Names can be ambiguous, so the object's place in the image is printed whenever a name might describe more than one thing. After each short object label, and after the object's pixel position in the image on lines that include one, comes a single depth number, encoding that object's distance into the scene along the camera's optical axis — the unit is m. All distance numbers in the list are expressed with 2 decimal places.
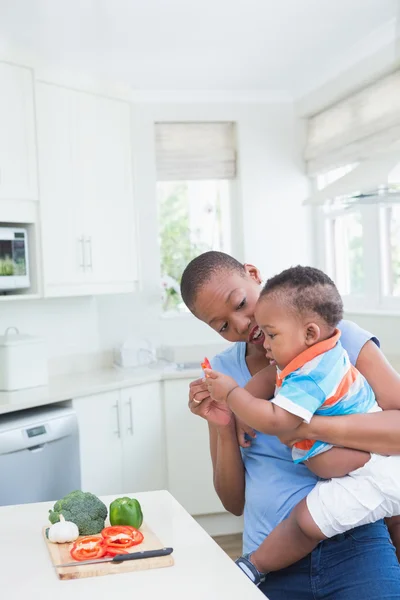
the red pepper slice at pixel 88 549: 1.35
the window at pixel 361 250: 4.24
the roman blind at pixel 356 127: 3.88
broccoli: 1.47
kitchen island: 1.20
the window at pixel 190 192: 4.76
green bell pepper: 1.48
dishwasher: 3.13
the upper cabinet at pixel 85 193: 3.77
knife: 1.32
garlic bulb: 1.43
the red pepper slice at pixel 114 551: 1.35
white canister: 3.62
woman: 1.48
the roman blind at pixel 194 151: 4.75
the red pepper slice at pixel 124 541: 1.37
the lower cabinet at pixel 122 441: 3.66
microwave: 3.60
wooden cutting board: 1.29
